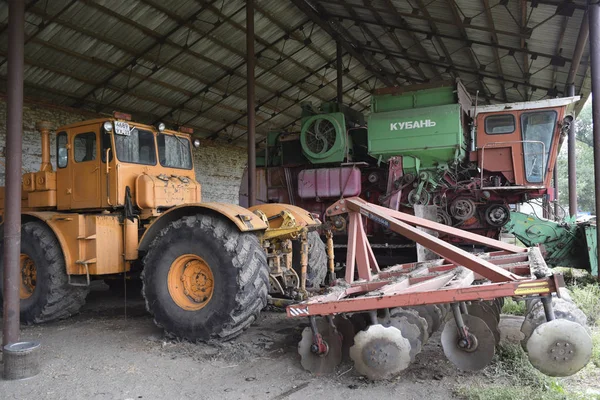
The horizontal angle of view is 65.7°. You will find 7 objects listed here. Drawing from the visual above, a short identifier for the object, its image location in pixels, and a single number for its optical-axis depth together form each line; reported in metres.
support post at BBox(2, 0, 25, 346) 4.47
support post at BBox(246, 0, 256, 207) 10.43
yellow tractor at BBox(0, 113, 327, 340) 4.66
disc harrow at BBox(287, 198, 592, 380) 3.10
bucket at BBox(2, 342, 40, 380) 4.12
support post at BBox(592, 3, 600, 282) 6.99
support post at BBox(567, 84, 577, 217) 12.73
